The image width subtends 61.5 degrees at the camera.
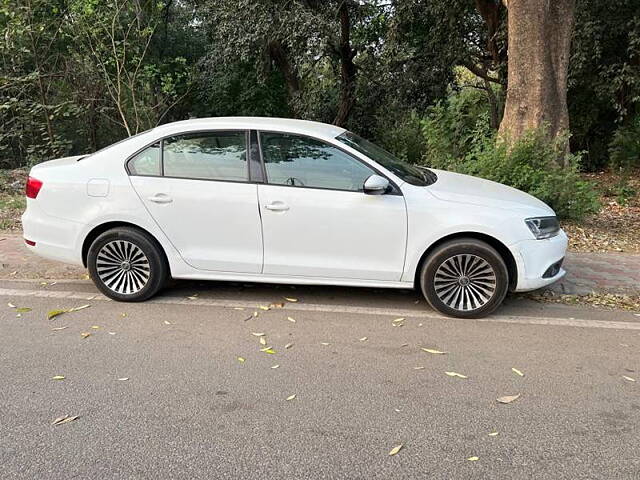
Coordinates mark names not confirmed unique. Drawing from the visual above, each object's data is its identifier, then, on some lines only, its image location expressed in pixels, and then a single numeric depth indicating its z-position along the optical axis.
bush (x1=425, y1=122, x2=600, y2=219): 7.36
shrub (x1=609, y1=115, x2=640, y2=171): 14.09
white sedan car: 4.64
